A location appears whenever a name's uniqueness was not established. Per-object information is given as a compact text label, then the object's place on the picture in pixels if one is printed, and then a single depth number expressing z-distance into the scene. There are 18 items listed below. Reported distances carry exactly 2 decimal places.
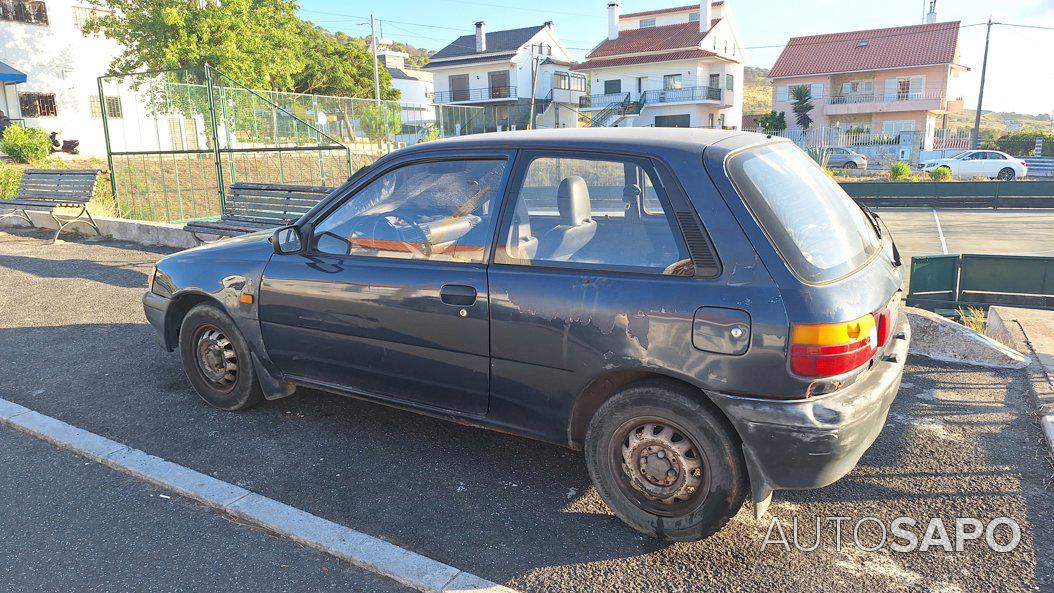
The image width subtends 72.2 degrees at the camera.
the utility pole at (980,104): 44.22
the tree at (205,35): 30.00
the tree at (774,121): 54.59
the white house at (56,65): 33.78
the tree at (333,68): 57.63
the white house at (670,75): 57.81
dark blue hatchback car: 2.82
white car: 33.06
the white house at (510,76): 67.06
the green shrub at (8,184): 14.48
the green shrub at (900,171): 29.77
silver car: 37.75
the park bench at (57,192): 11.59
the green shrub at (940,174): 28.71
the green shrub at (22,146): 24.02
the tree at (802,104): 56.75
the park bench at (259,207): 9.23
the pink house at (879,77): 54.31
